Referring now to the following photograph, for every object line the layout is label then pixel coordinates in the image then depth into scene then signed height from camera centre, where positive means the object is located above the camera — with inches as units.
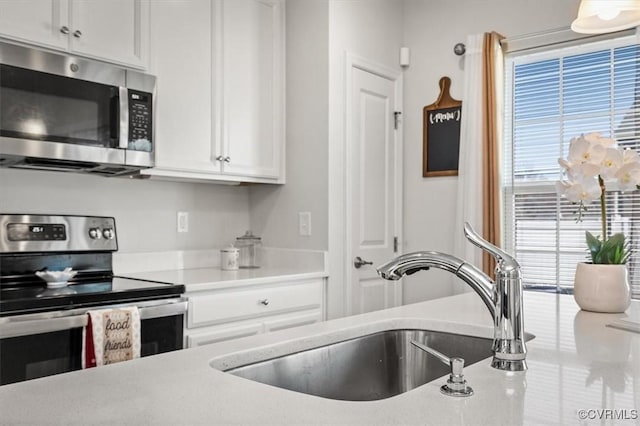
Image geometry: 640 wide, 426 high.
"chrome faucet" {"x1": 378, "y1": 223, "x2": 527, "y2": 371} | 42.2 -5.9
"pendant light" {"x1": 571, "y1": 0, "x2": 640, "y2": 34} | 70.7 +25.4
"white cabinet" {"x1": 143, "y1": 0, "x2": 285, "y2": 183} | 109.8 +26.0
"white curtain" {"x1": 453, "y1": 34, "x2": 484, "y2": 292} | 130.6 +13.1
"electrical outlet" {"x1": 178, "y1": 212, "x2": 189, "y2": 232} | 126.8 -1.8
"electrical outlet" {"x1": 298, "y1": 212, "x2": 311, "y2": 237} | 129.1 -2.4
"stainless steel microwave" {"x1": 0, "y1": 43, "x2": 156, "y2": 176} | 86.0 +16.2
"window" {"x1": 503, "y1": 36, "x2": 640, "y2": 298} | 117.7 +17.0
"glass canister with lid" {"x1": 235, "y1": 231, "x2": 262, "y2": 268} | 130.0 -8.3
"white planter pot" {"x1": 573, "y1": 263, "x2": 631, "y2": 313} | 67.3 -9.0
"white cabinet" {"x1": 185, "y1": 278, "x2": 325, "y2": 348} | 99.0 -18.4
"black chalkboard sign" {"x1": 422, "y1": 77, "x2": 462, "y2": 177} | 139.2 +19.3
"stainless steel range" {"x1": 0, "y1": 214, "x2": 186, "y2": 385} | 75.9 -11.9
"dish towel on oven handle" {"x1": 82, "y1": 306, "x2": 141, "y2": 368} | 80.4 -17.8
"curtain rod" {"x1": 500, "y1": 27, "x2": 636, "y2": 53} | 120.7 +38.1
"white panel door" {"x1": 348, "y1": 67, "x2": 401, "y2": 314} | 133.3 +6.6
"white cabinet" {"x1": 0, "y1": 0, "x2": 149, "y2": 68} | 88.4 +31.0
